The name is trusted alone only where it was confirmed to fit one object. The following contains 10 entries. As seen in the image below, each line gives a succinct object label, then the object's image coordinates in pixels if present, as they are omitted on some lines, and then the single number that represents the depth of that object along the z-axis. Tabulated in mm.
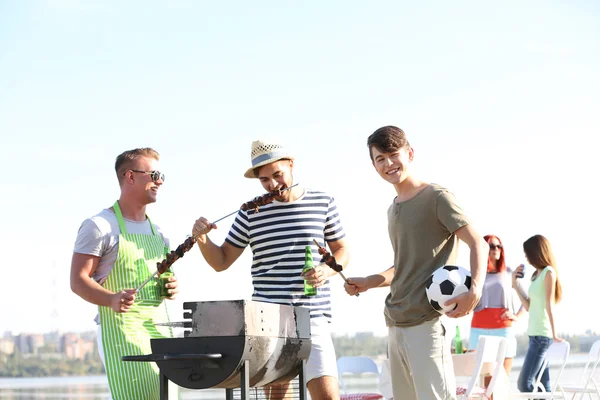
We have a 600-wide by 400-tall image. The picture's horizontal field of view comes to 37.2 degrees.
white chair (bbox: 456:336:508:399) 6207
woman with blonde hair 8023
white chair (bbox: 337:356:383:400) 7715
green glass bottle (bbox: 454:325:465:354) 7051
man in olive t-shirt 3779
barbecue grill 3451
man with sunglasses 4062
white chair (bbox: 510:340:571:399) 7824
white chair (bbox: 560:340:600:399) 7891
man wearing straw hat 4297
